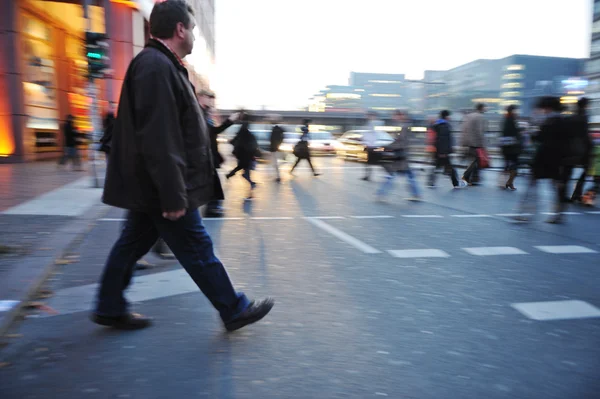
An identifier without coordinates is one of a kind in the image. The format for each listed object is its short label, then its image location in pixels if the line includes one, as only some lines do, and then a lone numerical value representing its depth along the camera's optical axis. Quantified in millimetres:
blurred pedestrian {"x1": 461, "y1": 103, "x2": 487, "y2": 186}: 11969
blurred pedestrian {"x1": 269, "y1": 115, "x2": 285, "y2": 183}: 14070
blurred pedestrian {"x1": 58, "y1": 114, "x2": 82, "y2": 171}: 15990
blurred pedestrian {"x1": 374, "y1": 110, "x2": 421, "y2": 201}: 9984
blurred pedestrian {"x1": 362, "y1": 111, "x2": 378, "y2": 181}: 14352
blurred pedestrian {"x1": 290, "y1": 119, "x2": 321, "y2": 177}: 16141
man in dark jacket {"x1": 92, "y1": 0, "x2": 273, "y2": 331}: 2717
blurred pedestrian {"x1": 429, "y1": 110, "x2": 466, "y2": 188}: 12727
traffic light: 11172
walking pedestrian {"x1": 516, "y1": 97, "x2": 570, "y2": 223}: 7242
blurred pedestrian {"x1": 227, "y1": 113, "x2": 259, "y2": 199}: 10227
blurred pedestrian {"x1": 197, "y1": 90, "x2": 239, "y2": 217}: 5713
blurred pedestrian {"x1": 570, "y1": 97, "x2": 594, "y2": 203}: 7659
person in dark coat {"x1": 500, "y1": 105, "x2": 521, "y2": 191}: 11648
